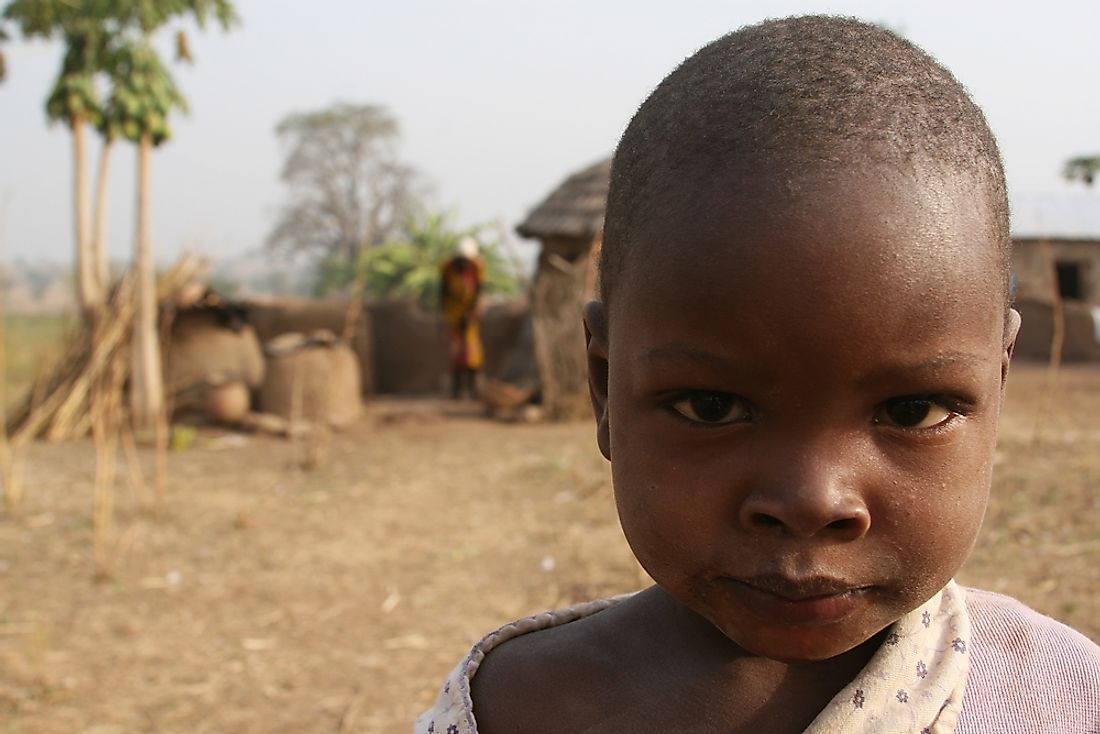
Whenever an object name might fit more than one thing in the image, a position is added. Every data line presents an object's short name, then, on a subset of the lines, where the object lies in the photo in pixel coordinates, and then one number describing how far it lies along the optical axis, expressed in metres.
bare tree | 36.56
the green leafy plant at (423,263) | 23.38
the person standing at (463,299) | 10.96
